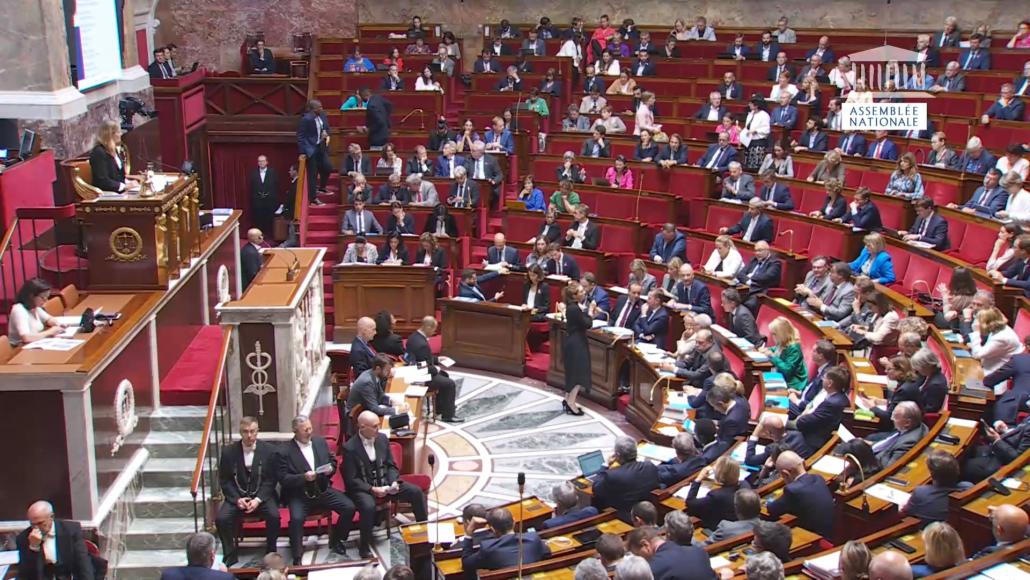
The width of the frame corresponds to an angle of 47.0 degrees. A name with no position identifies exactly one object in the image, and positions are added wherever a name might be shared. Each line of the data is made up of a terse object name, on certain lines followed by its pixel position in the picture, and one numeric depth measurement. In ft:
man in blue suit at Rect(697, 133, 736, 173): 46.21
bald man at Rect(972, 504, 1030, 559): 18.52
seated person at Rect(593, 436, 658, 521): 24.30
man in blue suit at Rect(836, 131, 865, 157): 44.78
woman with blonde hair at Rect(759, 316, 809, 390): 30.63
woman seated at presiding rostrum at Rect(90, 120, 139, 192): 29.14
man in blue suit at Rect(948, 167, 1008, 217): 35.96
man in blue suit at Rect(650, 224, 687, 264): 40.57
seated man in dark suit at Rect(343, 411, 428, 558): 26.27
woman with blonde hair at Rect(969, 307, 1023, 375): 26.66
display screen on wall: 38.58
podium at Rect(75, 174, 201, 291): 27.48
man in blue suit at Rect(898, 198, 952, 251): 36.27
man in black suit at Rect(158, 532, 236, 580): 20.38
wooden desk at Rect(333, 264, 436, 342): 42.83
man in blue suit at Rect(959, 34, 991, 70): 50.96
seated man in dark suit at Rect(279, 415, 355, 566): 25.71
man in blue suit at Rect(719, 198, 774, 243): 40.32
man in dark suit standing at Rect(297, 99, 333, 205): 49.08
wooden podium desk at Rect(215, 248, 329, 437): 27.02
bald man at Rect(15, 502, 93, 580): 21.67
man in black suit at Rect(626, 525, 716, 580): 18.92
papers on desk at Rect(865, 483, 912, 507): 21.44
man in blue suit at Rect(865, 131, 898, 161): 43.78
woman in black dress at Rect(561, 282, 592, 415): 37.09
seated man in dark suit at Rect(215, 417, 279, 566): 25.38
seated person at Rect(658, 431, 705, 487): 25.44
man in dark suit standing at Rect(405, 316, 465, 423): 34.81
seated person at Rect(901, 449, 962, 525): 20.89
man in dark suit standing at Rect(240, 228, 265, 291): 42.01
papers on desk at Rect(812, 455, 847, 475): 23.24
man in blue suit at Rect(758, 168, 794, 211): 42.06
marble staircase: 24.85
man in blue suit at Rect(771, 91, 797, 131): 48.85
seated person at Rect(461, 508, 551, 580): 20.66
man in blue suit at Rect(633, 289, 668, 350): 36.42
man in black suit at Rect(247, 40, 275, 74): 58.44
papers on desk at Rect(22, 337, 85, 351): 24.03
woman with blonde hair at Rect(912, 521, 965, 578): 17.99
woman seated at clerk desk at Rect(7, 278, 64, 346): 24.81
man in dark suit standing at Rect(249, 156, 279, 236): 54.34
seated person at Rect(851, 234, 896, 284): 35.29
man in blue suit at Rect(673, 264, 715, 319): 36.83
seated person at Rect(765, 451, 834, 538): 21.50
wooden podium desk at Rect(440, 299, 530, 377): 40.27
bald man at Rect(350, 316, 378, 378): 32.27
